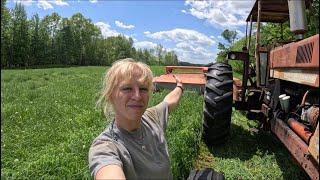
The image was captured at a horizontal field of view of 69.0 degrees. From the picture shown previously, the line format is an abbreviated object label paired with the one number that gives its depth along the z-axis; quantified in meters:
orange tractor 1.95
